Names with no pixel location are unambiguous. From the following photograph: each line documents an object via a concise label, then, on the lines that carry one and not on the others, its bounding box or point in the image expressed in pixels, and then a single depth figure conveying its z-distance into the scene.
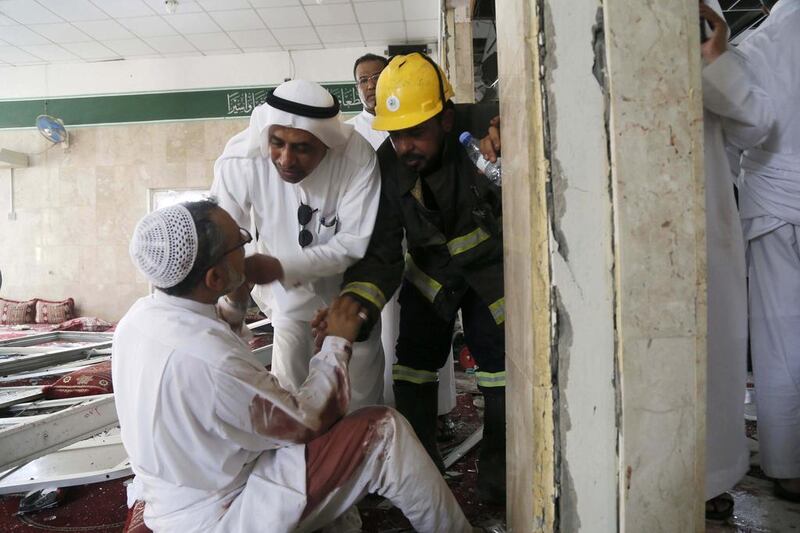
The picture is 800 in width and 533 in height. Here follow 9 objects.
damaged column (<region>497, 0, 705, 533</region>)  0.93
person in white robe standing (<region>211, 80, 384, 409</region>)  1.89
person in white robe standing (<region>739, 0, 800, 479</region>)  1.57
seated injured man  1.18
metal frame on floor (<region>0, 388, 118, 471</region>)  1.79
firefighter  1.78
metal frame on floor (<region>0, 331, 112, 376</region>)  3.33
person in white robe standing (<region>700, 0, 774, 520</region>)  1.41
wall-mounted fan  7.51
